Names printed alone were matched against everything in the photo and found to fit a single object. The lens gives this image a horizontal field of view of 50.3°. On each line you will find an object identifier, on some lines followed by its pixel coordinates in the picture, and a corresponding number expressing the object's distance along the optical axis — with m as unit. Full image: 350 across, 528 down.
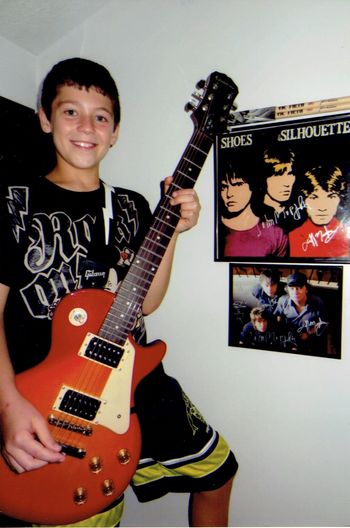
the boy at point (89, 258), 1.07
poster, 1.21
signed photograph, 1.23
